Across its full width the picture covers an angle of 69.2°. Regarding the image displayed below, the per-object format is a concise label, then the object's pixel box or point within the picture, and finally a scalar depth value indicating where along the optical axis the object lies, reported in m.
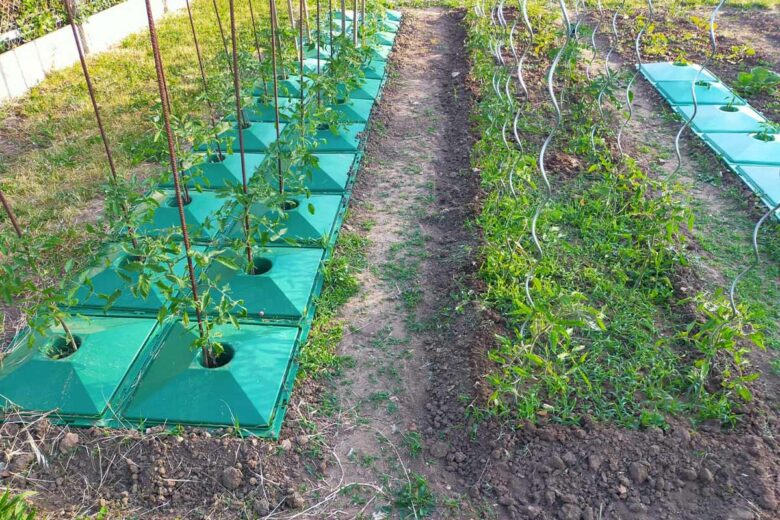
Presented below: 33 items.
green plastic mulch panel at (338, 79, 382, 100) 5.74
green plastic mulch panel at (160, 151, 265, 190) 4.24
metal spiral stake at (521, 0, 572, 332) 2.48
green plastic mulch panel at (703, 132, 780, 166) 4.62
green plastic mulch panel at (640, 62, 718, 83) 6.18
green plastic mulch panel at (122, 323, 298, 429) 2.55
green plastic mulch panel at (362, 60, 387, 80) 6.28
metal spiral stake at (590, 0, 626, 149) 4.36
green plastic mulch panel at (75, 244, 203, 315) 3.16
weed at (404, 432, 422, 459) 2.50
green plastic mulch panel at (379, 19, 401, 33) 7.75
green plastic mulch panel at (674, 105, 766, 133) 5.12
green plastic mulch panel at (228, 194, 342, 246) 3.72
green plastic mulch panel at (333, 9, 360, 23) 7.95
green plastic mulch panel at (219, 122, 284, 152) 4.81
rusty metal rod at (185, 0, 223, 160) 4.33
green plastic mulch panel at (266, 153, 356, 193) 4.27
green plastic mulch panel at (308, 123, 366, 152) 4.83
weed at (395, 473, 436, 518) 2.26
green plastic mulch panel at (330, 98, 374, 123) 5.27
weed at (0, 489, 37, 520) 1.89
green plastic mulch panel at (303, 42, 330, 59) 6.48
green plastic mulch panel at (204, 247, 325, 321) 3.16
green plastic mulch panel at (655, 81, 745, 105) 5.65
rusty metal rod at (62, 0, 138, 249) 2.80
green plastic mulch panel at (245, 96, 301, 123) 5.26
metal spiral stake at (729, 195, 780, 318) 2.58
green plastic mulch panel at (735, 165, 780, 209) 4.15
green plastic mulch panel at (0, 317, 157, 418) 2.59
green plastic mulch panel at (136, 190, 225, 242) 3.75
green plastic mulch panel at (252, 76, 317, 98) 5.68
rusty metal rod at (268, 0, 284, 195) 3.50
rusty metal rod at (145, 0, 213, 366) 2.07
